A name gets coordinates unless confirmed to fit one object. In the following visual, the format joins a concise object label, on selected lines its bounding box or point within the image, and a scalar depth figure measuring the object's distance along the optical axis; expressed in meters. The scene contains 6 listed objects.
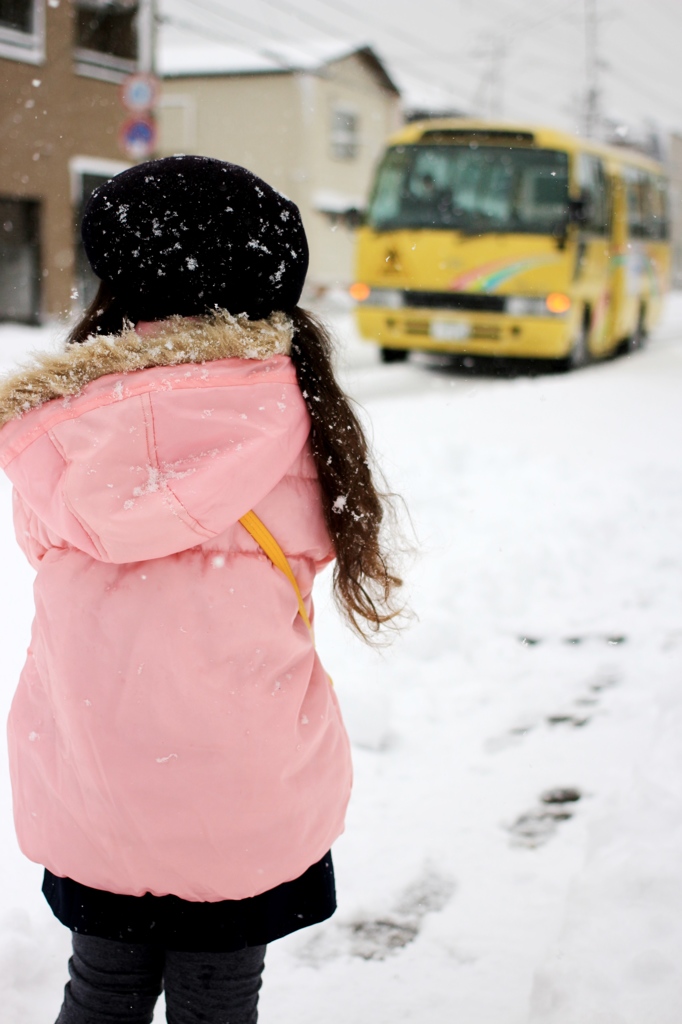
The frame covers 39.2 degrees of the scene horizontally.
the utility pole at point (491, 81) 27.14
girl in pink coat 1.17
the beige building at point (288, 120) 27.36
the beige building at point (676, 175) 35.56
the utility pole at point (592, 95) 30.78
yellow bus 9.57
